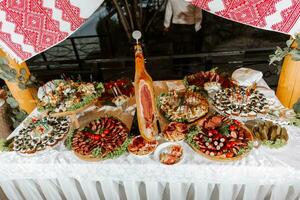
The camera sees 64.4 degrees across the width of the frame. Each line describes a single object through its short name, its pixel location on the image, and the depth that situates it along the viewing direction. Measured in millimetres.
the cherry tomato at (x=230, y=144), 1462
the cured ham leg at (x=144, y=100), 1397
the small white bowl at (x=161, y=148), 1527
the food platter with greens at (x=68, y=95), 1724
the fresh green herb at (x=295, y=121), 1589
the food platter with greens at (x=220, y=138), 1442
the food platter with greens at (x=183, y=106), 1658
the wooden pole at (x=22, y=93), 2039
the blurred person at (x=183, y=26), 2851
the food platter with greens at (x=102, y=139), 1532
